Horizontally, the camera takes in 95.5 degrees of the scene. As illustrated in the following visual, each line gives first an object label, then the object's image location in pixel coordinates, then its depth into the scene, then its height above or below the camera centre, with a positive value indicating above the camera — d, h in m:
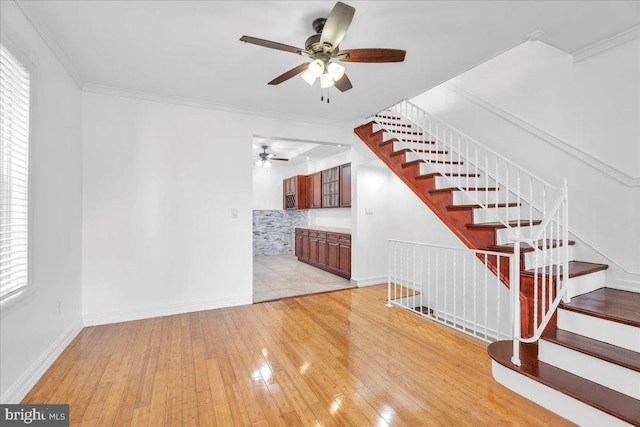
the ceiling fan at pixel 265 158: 7.00 +1.33
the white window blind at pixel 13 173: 1.89 +0.25
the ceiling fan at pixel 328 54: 1.96 +1.20
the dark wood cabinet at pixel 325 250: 5.59 -0.85
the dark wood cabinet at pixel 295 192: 7.94 +0.53
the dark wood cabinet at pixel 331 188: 6.21 +0.54
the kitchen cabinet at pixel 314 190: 7.04 +0.55
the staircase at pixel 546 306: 1.80 -0.72
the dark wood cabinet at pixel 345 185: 5.73 +0.53
